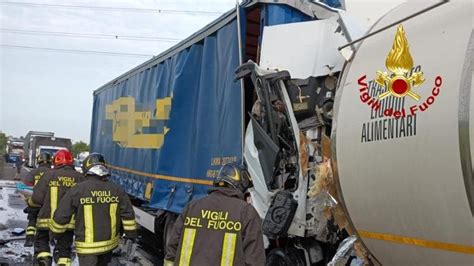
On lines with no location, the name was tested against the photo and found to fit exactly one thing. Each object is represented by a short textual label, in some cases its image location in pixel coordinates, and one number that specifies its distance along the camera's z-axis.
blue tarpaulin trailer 5.85
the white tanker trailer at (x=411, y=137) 2.65
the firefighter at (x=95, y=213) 5.39
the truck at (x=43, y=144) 31.10
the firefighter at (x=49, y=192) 7.26
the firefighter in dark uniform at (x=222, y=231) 3.55
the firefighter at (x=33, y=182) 8.13
